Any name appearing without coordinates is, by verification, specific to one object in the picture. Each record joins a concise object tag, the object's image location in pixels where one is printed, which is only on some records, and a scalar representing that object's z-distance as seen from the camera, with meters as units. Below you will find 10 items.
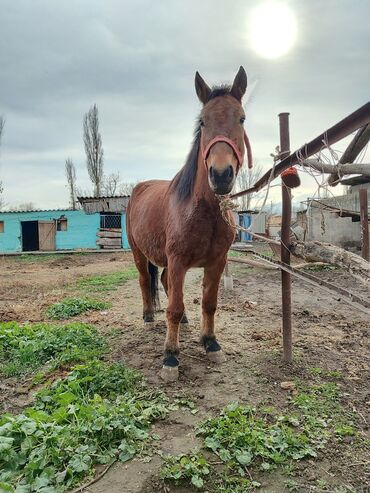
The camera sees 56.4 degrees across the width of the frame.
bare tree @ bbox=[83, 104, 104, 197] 37.16
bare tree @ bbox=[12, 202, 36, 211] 54.42
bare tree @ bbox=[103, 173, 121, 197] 44.82
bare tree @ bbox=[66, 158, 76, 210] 47.27
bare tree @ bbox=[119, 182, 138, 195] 47.38
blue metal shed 23.62
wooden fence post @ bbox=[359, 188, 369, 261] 6.96
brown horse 2.71
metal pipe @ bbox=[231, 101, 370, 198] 1.82
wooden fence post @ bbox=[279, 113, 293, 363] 3.18
